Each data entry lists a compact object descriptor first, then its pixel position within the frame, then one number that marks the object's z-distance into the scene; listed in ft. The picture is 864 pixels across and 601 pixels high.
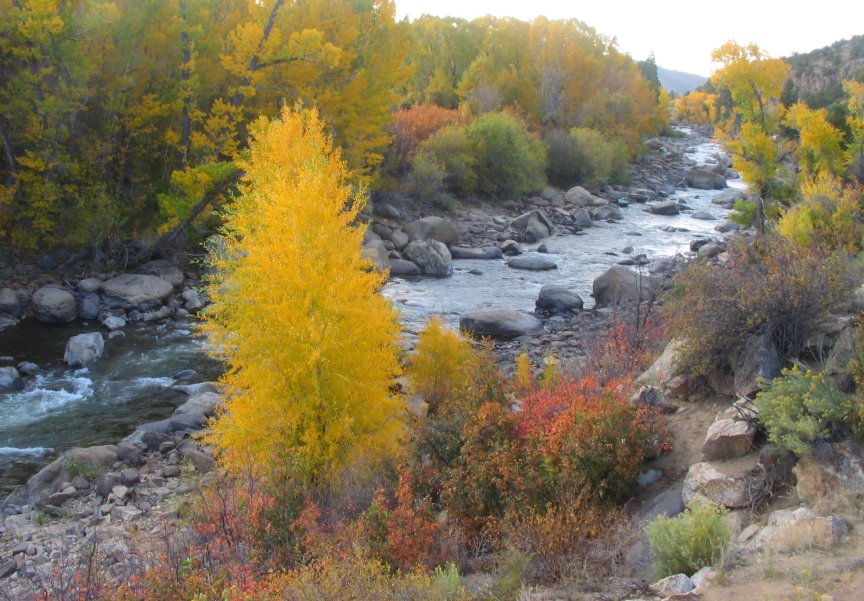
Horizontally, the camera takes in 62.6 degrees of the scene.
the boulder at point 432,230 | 92.38
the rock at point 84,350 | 53.31
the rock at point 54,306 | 62.90
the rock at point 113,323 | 61.77
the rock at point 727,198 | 125.18
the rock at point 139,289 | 67.26
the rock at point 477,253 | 90.18
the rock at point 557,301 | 66.33
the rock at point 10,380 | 48.88
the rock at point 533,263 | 83.51
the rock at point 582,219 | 108.88
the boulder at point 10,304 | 63.36
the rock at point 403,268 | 82.53
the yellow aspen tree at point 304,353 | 30.73
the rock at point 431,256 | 82.48
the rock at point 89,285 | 68.23
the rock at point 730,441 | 24.66
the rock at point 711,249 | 75.99
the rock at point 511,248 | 92.38
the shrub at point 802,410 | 21.81
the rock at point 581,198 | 121.02
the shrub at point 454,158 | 114.32
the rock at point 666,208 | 117.60
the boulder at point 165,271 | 73.67
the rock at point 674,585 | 17.52
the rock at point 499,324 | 60.54
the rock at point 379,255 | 77.69
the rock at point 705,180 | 149.89
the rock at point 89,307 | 64.49
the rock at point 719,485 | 22.99
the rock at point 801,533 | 18.21
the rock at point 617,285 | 62.44
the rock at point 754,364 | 26.91
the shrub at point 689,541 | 18.67
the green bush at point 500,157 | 118.73
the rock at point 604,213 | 114.01
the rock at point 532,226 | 99.45
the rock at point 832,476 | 20.30
